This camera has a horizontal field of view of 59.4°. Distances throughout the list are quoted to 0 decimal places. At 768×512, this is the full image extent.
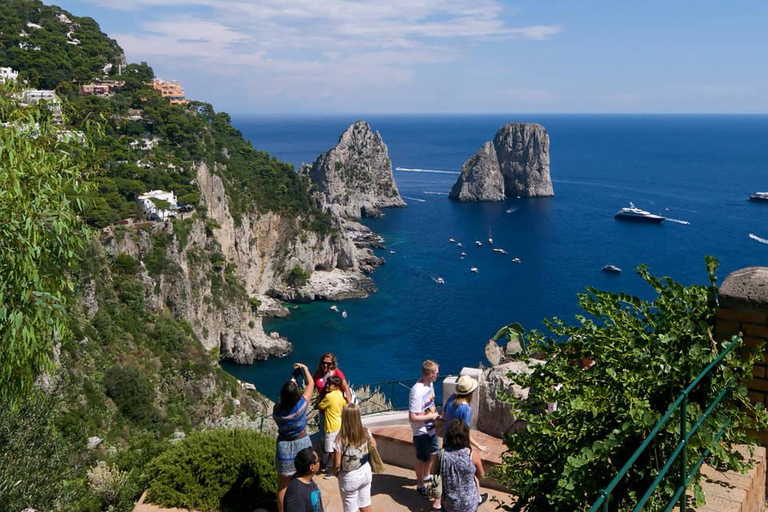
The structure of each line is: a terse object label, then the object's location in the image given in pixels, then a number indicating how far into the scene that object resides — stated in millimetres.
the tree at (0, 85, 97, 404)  6473
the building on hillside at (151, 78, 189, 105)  87756
